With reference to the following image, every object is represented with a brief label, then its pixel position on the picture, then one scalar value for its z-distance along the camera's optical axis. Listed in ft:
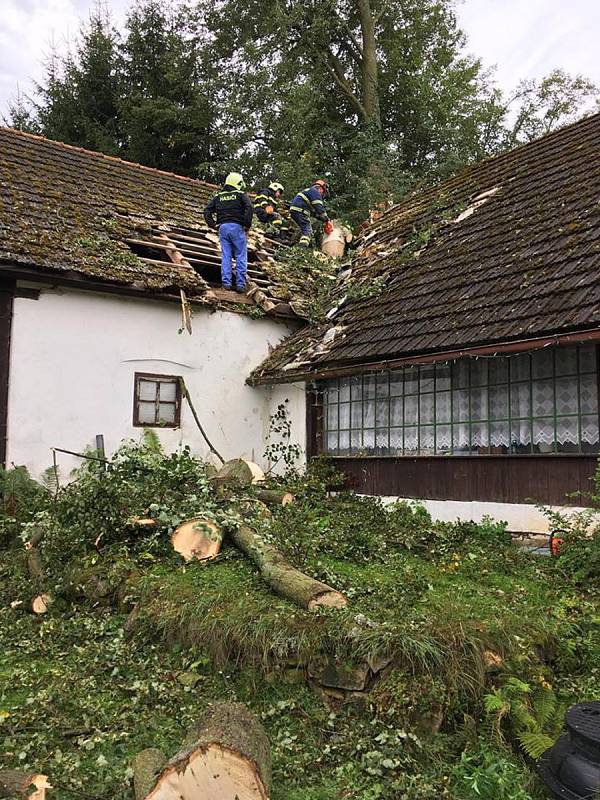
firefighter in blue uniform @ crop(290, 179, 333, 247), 49.34
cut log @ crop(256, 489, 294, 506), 28.60
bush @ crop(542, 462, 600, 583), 21.35
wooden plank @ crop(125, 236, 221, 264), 38.64
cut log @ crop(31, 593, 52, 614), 20.94
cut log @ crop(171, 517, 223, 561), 21.68
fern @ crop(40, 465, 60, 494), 31.65
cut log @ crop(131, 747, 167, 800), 11.04
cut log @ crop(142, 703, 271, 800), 10.47
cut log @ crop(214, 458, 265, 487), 29.18
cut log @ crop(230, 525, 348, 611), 16.50
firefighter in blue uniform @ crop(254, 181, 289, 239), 49.50
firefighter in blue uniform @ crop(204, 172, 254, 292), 39.68
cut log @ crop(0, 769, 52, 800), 10.85
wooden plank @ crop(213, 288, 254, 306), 38.78
